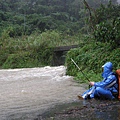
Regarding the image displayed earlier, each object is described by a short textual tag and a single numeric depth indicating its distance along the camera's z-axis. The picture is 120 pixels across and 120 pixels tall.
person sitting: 7.49
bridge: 26.95
